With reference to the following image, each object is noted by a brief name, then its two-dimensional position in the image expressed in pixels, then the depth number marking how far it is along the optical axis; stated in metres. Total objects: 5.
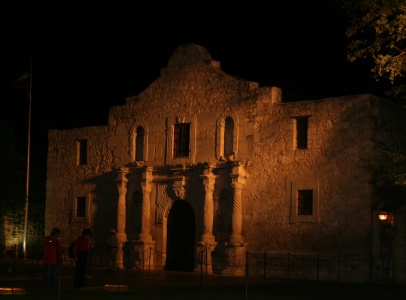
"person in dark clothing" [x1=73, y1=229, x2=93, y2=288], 25.08
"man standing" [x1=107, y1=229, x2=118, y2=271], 36.03
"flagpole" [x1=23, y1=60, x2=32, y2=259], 39.81
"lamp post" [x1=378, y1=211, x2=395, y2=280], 30.42
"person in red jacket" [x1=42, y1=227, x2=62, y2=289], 24.50
